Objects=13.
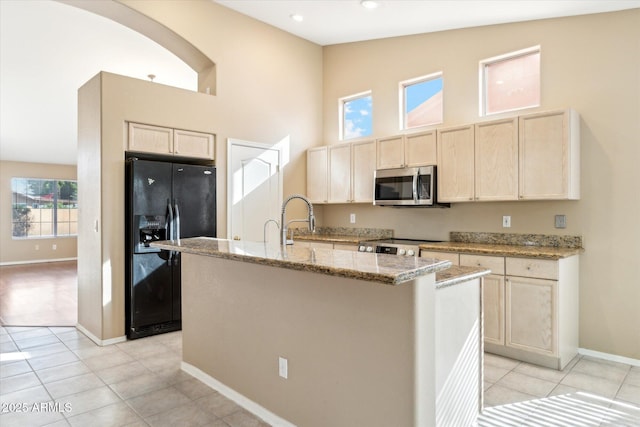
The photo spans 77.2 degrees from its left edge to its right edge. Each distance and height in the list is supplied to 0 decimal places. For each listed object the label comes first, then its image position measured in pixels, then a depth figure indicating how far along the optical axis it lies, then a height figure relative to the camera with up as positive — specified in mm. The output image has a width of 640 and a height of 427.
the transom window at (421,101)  4602 +1307
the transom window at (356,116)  5332 +1314
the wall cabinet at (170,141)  3971 +742
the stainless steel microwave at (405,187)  4176 +265
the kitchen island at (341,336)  1728 -650
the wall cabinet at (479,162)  3648 +471
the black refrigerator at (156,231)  3875 -185
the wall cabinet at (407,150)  4246 +674
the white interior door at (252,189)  4730 +283
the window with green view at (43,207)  9383 +141
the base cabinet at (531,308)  3162 -804
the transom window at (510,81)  3854 +1296
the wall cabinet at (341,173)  4859 +499
